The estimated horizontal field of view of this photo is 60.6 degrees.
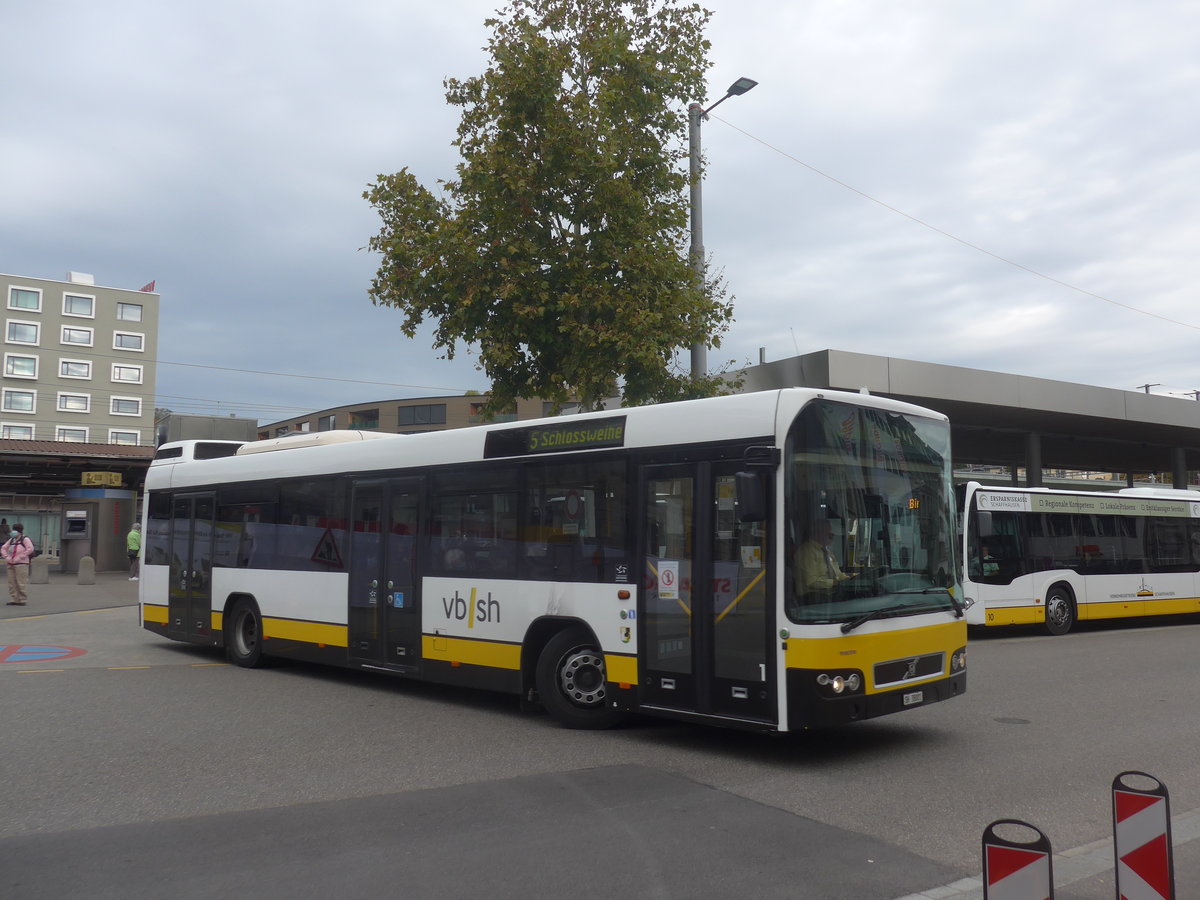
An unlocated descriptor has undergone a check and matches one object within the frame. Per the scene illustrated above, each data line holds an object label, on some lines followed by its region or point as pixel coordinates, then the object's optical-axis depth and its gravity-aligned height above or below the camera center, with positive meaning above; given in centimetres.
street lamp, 1600 +557
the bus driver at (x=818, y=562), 727 -11
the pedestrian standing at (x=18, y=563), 2228 -36
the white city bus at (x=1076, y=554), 1762 -14
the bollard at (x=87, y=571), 2858 -71
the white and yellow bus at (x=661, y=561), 738 -12
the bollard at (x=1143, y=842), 332 -96
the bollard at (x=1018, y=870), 285 -90
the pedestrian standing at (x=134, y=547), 2988 -2
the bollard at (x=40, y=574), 2973 -80
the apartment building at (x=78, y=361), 8394 +1551
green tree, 1484 +485
